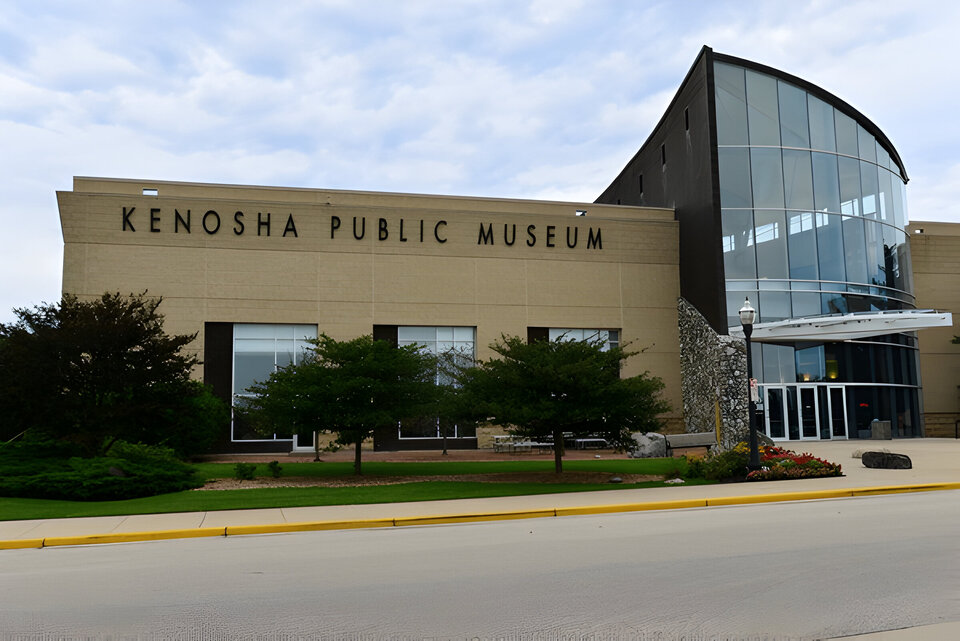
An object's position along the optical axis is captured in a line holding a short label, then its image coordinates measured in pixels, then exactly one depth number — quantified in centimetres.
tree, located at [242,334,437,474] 2031
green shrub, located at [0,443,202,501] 1622
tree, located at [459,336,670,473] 1914
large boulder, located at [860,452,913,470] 2112
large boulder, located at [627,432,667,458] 2838
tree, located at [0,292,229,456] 1817
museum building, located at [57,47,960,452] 3325
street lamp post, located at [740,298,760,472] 1877
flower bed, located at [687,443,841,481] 1894
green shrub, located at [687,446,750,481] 1916
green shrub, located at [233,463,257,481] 1998
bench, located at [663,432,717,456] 3007
